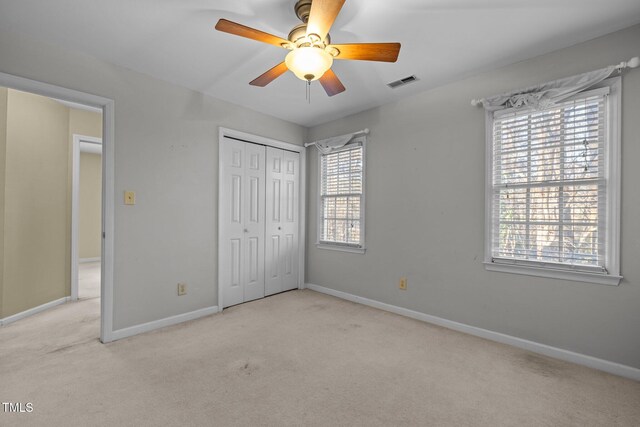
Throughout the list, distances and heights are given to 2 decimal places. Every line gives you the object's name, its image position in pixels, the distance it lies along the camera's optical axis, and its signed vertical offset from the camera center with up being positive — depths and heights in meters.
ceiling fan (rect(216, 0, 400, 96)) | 1.70 +1.02
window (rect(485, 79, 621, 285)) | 2.22 +0.21
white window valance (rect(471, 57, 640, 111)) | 2.18 +1.00
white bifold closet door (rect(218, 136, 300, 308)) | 3.62 -0.13
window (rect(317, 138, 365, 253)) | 3.88 +0.18
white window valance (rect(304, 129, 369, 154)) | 3.85 +0.96
